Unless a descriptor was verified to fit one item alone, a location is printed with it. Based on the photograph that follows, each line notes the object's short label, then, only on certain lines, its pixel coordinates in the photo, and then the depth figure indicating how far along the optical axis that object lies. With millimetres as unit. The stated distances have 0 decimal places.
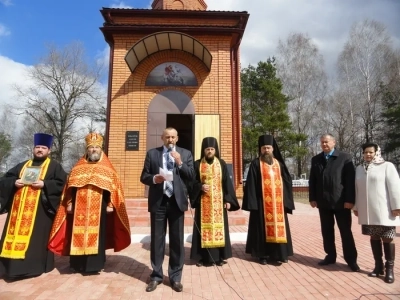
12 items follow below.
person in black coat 4547
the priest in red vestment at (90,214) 4293
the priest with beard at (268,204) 4883
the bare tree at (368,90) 26219
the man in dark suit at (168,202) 3832
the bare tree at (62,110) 28859
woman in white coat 4059
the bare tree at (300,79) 29891
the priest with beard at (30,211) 4129
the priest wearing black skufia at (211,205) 4816
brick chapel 9367
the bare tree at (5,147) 39656
